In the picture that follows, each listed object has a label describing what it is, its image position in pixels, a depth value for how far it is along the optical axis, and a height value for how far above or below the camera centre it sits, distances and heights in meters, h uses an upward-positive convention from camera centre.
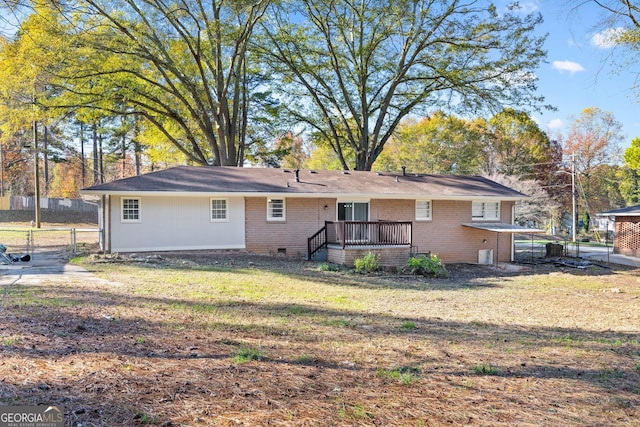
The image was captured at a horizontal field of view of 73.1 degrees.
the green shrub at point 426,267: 14.64 -1.75
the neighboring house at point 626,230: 22.39 -0.78
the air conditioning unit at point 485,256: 19.72 -1.84
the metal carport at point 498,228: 17.42 -0.52
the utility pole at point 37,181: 26.71 +2.41
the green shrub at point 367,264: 14.33 -1.61
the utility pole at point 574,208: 32.50 +0.58
